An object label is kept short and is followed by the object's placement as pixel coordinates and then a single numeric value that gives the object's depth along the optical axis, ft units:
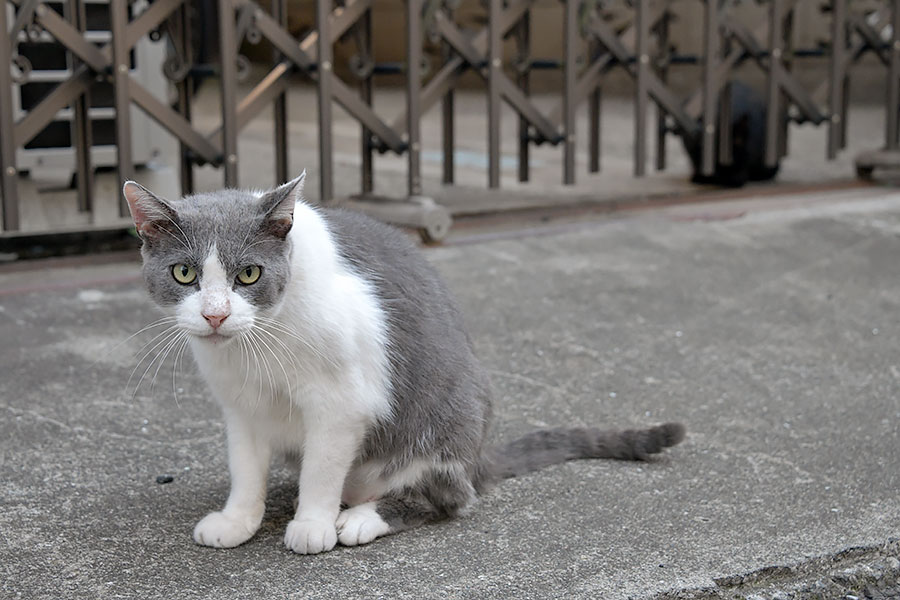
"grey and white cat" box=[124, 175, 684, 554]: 7.07
